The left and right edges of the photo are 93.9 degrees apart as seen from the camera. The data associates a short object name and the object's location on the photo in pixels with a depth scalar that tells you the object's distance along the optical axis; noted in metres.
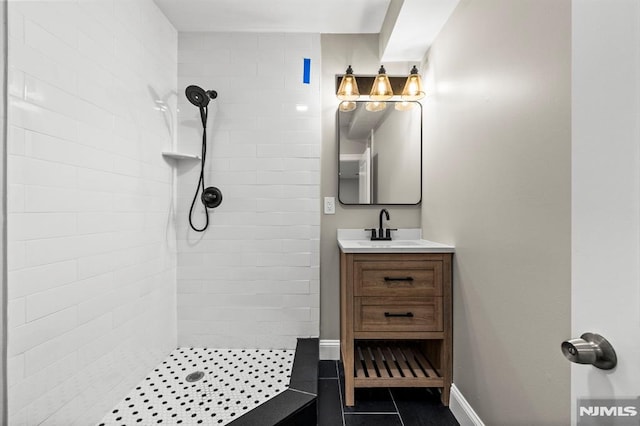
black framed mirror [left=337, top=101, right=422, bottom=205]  2.21
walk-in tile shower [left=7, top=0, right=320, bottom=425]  1.10
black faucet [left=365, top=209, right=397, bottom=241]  2.18
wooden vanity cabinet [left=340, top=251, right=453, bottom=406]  1.68
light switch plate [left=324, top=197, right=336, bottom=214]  2.23
